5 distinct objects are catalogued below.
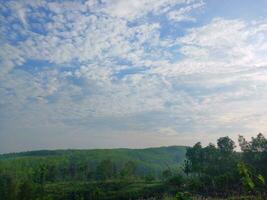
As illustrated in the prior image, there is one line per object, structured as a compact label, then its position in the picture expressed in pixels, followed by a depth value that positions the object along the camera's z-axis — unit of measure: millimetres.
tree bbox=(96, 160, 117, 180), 82491
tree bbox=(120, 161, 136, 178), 79701
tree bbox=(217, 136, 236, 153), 63414
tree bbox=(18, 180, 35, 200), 42772
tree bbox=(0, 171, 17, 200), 47163
